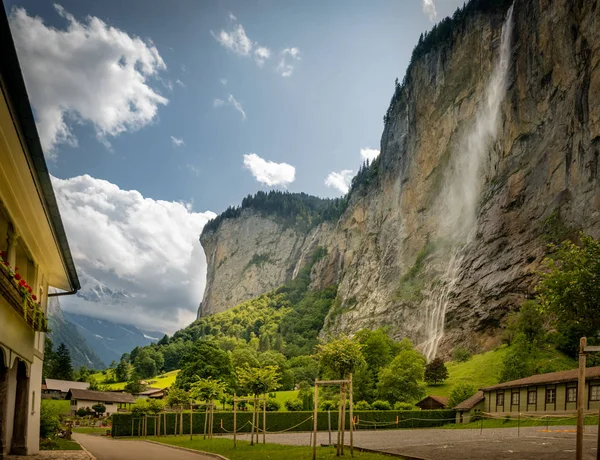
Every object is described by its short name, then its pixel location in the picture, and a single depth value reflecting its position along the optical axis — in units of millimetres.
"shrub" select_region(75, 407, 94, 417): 80062
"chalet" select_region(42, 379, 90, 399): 89838
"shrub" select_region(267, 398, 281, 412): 66344
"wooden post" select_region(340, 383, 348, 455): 20431
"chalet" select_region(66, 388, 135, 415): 81562
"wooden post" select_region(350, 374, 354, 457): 20036
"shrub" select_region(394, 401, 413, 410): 57719
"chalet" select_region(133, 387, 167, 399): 104825
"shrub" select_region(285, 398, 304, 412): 65600
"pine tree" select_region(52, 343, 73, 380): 114938
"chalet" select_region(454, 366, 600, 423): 39569
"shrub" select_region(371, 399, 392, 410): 58719
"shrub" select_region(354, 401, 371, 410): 58938
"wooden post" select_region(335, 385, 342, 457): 19978
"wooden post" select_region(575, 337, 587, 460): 11422
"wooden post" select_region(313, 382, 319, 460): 19556
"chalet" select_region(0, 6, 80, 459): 7727
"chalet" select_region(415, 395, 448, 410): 60306
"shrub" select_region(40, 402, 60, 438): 28891
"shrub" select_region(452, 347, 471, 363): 82438
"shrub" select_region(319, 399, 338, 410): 57319
